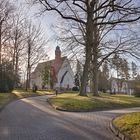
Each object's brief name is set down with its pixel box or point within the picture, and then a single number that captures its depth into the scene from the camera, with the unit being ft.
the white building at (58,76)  130.17
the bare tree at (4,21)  57.65
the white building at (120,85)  168.05
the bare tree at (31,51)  88.47
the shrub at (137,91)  85.51
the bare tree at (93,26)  39.57
